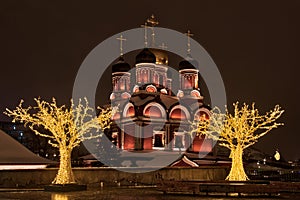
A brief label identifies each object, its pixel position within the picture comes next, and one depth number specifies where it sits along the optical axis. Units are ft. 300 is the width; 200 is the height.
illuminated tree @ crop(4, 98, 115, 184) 72.02
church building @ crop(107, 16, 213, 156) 165.27
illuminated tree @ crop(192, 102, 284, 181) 75.51
